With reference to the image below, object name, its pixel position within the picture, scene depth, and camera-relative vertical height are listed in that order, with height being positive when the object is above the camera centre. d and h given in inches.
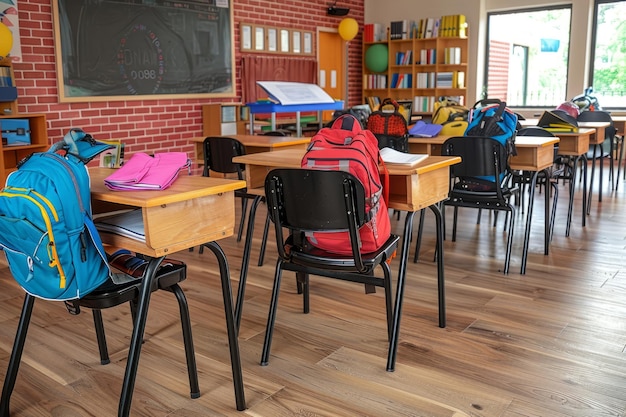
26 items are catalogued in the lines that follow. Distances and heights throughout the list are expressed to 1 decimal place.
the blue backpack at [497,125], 142.6 -6.5
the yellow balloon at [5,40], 189.5 +17.5
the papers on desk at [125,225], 75.2 -16.1
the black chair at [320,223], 84.8 -18.0
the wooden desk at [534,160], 148.3 -15.7
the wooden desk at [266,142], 158.2 -11.7
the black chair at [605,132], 232.4 -13.1
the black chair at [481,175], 139.8 -18.0
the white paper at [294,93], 219.6 +1.6
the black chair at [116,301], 74.3 -24.8
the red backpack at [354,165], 86.3 -9.6
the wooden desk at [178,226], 71.1 -15.6
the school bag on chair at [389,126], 167.8 -8.0
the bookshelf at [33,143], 207.9 -15.5
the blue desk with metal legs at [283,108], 216.4 -3.7
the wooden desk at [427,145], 169.0 -13.5
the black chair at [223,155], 155.1 -14.8
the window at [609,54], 328.2 +23.4
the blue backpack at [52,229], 66.1 -14.3
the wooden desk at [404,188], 97.0 -15.9
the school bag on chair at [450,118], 179.9 -6.5
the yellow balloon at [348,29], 350.3 +39.1
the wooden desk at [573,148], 180.1 -14.9
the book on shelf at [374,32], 374.0 +39.5
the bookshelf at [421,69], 351.9 +16.9
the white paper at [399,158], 101.7 -10.3
